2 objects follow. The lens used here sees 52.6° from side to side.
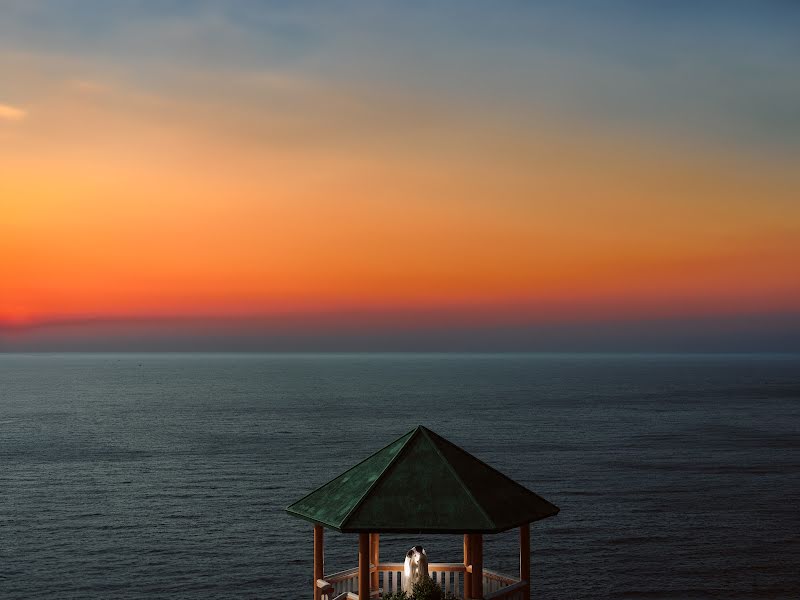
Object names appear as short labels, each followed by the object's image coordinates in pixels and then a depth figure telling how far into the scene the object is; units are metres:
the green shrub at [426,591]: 14.64
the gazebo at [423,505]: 14.19
